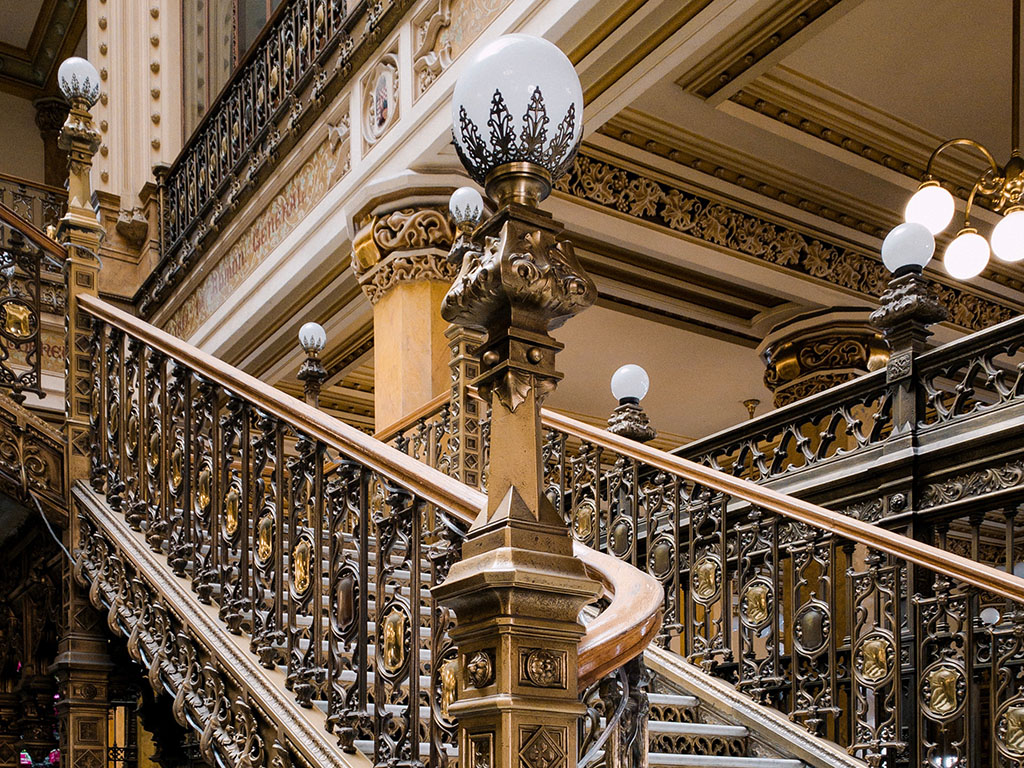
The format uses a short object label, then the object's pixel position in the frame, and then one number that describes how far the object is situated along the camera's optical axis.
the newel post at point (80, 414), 4.12
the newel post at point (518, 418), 1.96
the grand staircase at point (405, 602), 2.60
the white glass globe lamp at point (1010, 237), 5.94
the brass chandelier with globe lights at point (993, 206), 5.98
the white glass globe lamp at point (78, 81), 4.92
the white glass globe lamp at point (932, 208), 5.98
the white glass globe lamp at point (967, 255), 6.29
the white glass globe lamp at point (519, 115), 1.94
